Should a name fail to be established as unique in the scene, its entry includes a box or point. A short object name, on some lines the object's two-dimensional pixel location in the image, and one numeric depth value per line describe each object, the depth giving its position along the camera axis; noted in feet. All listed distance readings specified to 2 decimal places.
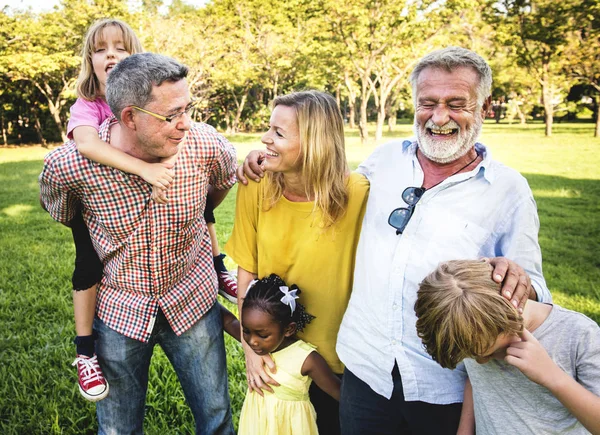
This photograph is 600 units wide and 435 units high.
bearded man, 6.52
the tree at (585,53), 72.10
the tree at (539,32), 72.38
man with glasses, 6.93
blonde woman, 7.57
